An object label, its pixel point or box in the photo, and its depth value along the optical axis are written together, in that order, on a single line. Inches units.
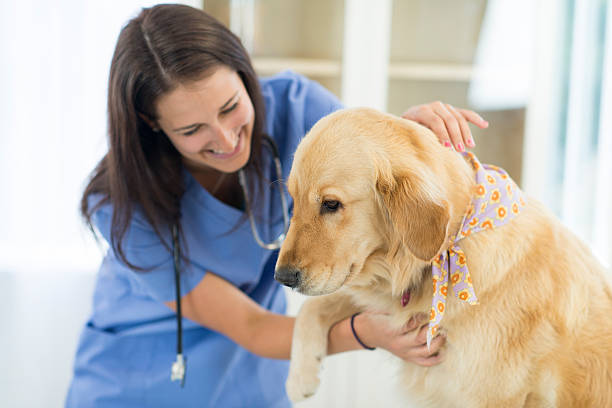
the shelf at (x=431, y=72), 86.9
